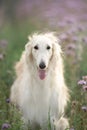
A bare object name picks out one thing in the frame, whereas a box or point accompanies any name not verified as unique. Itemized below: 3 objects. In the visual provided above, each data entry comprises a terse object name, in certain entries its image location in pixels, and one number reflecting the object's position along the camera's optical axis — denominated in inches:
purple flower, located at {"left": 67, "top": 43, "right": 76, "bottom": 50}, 367.4
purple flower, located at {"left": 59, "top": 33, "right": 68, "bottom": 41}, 375.3
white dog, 289.9
